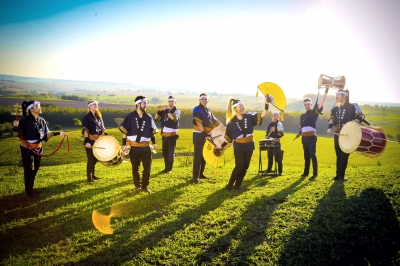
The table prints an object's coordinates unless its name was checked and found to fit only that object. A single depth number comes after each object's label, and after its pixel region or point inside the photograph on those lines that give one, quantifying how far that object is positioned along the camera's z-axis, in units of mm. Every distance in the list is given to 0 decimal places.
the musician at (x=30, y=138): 7539
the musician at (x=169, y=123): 10523
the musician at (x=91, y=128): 9117
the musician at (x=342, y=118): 8445
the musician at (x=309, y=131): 9484
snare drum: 9866
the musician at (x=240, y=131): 7641
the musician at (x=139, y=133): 7762
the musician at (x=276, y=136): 10411
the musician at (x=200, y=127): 9125
